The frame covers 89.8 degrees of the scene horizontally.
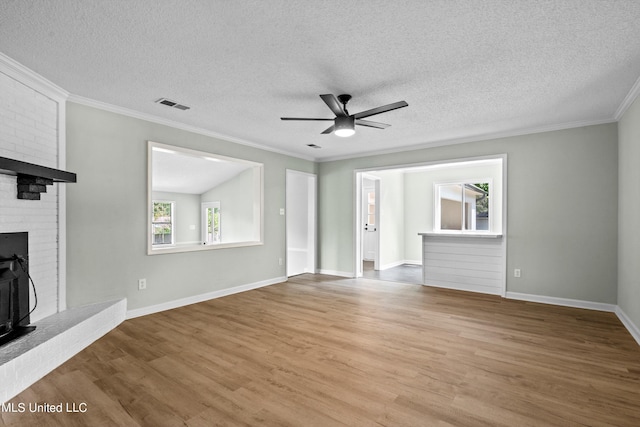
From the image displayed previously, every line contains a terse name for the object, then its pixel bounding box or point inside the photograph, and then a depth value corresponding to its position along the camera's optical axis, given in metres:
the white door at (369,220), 8.52
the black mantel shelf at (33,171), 2.27
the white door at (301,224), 6.96
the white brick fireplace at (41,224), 2.50
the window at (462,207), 7.58
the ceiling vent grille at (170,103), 3.58
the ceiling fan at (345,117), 3.08
